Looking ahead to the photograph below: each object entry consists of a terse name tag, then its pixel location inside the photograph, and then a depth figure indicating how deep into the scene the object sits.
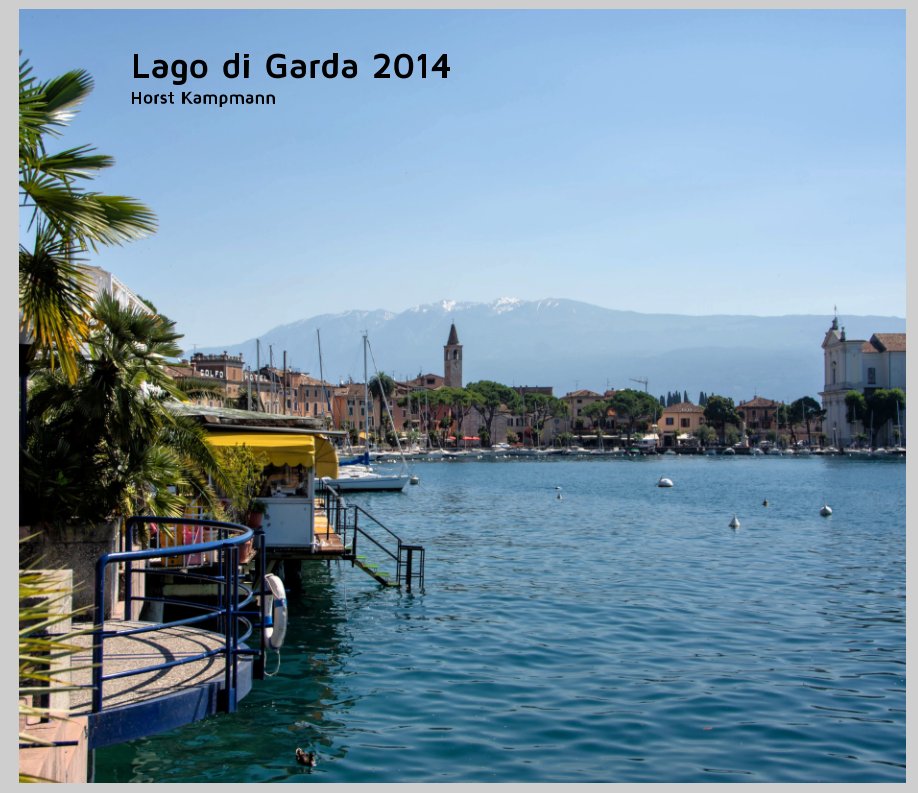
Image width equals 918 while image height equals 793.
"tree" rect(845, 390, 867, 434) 186.75
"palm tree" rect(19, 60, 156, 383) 8.45
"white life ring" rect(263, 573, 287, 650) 11.54
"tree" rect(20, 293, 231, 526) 12.65
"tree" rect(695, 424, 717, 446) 198.25
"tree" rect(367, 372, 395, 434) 169.12
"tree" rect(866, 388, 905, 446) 182.12
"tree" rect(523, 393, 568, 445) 197.88
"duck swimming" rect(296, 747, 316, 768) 12.17
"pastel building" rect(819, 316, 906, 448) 196.50
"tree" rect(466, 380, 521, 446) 187.12
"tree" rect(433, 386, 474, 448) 181.38
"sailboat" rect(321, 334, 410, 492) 71.25
